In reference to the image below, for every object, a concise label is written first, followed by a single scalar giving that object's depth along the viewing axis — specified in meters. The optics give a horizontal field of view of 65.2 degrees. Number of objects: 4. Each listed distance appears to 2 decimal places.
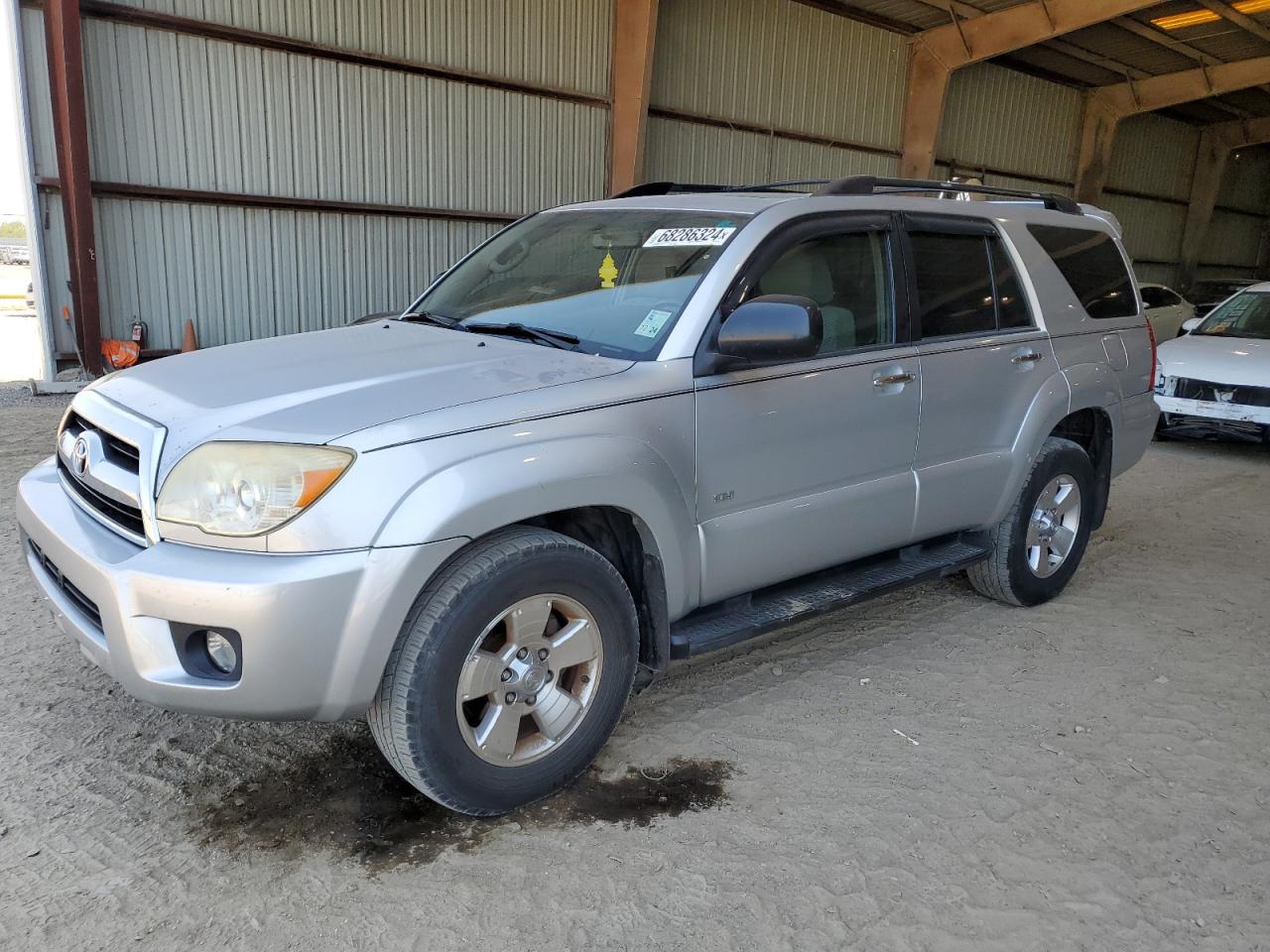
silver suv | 2.51
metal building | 9.85
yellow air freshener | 3.53
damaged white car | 8.49
